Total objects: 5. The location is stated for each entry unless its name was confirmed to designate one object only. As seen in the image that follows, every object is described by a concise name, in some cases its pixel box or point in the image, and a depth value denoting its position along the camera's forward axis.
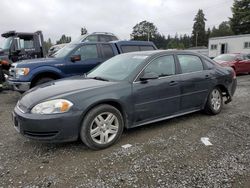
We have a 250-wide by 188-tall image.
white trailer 24.60
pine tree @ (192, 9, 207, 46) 55.98
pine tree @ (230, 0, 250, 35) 39.16
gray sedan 2.82
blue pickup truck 5.40
